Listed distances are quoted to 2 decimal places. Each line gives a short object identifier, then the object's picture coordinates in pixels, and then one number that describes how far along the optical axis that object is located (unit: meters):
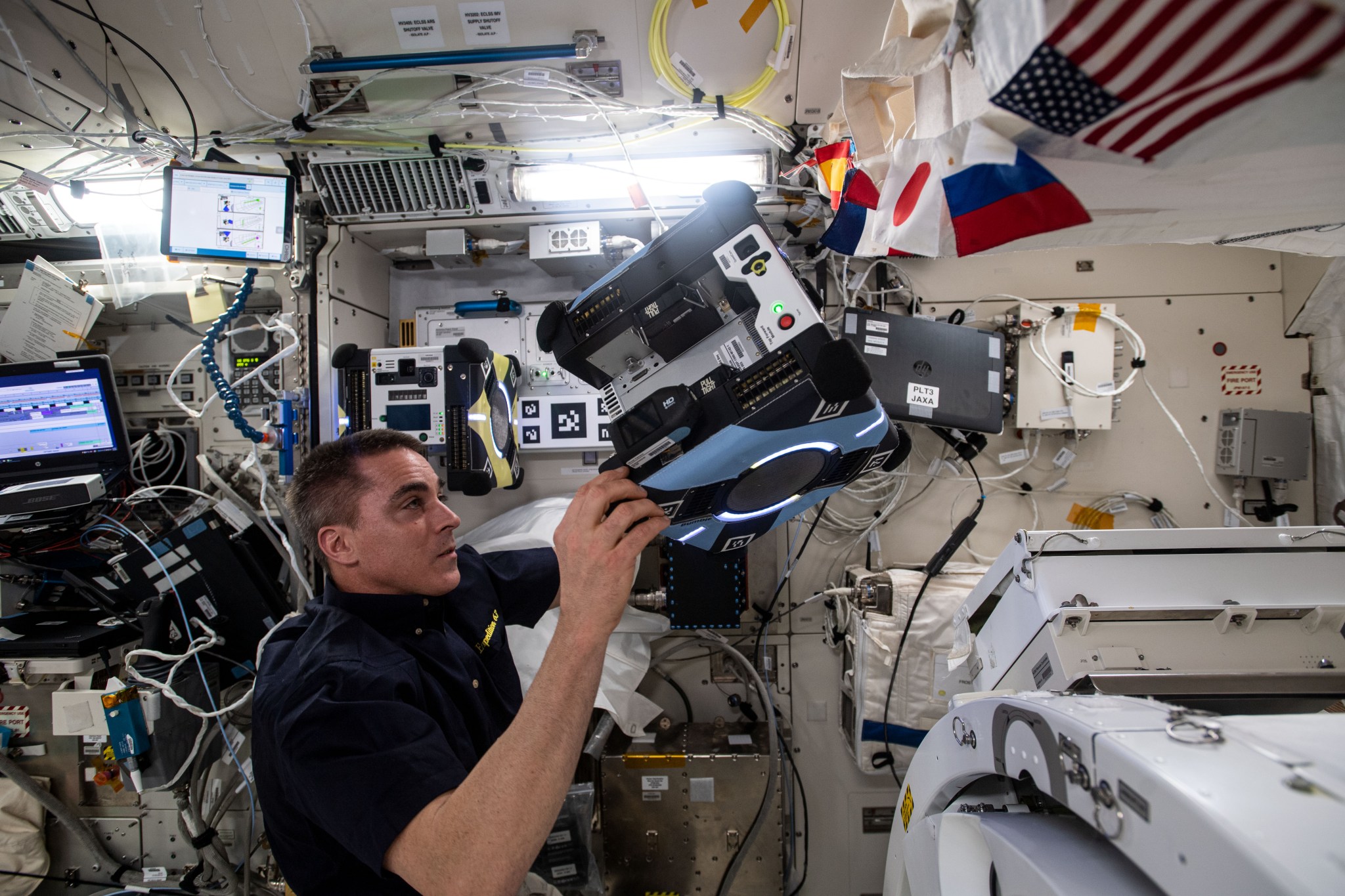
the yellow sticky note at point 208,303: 2.59
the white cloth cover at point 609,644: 2.26
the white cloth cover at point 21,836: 2.45
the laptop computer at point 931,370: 2.27
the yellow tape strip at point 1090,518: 2.51
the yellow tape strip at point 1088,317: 2.44
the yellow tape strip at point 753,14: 1.85
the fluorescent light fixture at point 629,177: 2.25
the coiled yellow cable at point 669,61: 1.84
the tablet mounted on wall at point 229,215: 2.21
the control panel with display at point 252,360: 2.61
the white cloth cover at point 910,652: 2.20
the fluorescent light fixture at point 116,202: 2.51
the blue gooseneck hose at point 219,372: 2.39
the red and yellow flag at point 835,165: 1.89
